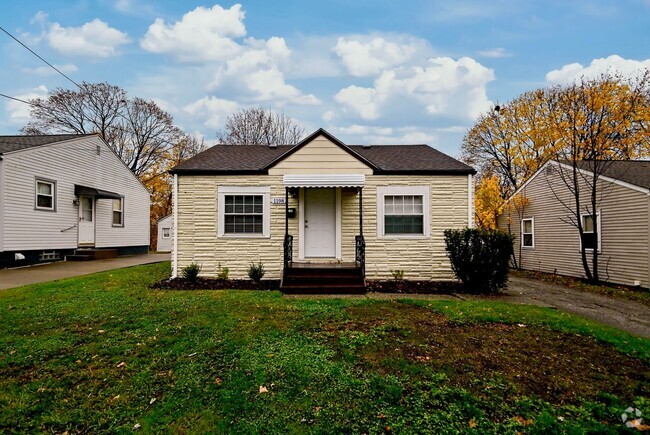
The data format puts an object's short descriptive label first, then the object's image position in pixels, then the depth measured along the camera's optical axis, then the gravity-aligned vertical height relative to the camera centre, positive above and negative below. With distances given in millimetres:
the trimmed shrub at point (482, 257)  7750 -728
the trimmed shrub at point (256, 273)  8773 -1225
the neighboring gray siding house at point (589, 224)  10164 +90
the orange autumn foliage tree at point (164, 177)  30797 +4668
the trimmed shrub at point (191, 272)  8758 -1195
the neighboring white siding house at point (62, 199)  11227 +1151
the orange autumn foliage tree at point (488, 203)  16406 +1154
